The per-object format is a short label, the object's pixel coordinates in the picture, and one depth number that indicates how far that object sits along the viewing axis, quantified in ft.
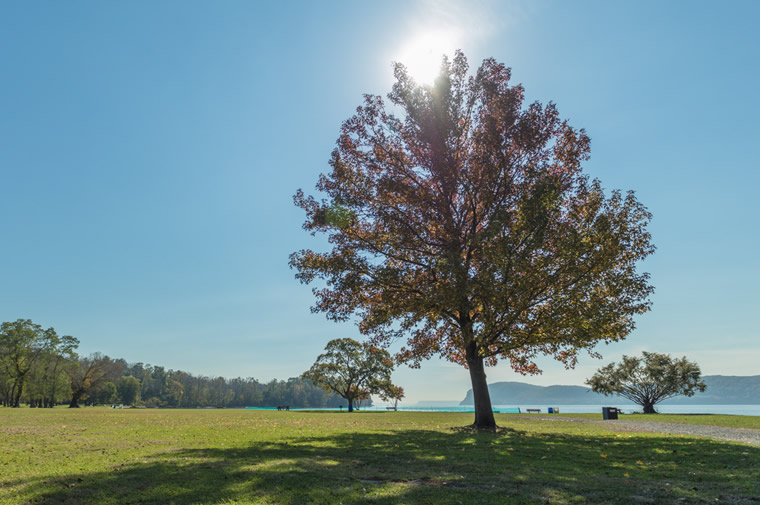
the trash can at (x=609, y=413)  119.58
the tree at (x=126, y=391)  556.10
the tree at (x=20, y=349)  276.41
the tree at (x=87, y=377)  324.19
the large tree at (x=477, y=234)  65.10
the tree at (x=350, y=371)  276.00
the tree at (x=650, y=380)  184.85
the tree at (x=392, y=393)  279.28
